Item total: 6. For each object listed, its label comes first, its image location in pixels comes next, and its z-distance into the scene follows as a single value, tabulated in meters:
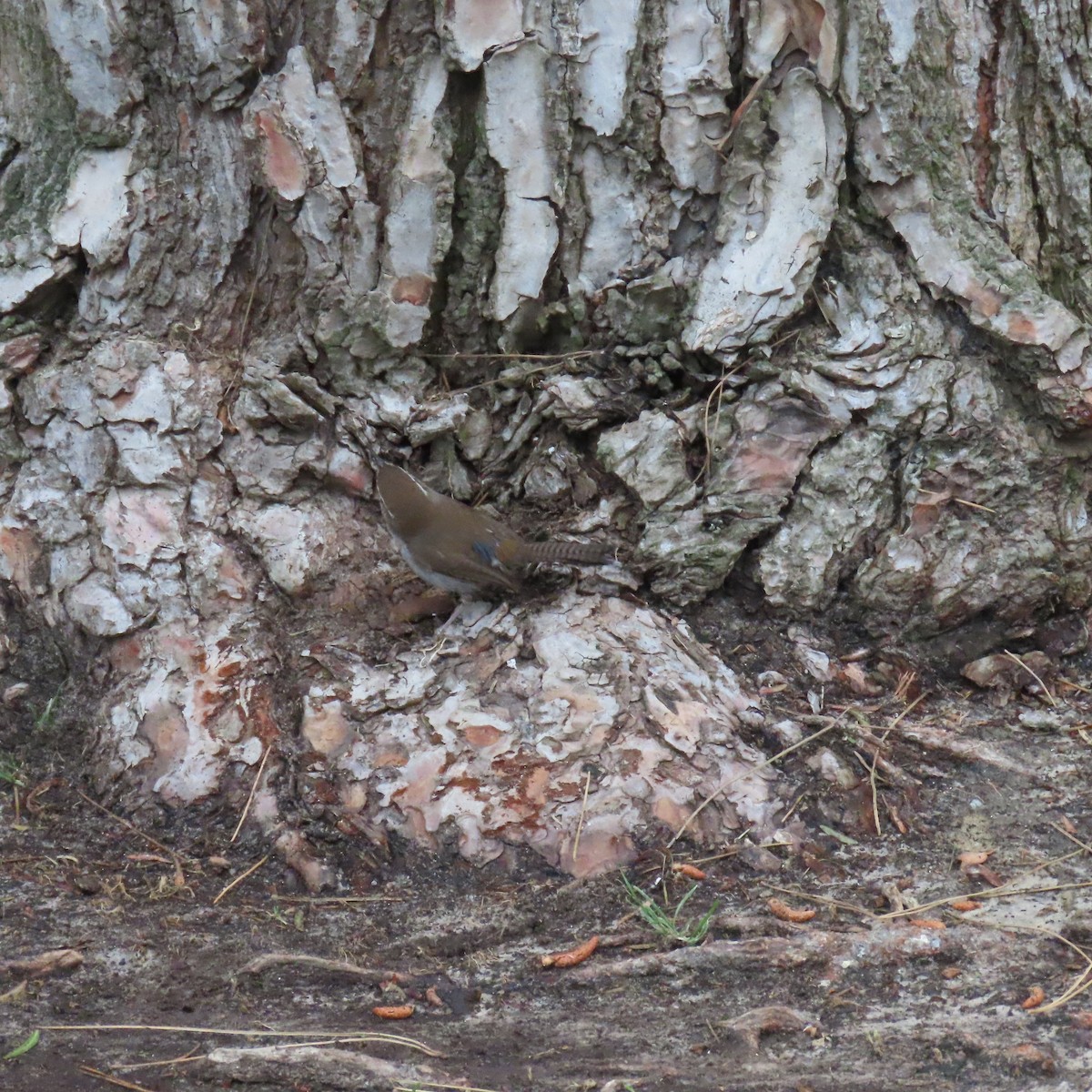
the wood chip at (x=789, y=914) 5.96
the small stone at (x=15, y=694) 8.14
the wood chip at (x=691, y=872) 6.37
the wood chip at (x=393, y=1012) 5.32
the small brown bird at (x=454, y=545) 7.89
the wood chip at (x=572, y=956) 5.71
